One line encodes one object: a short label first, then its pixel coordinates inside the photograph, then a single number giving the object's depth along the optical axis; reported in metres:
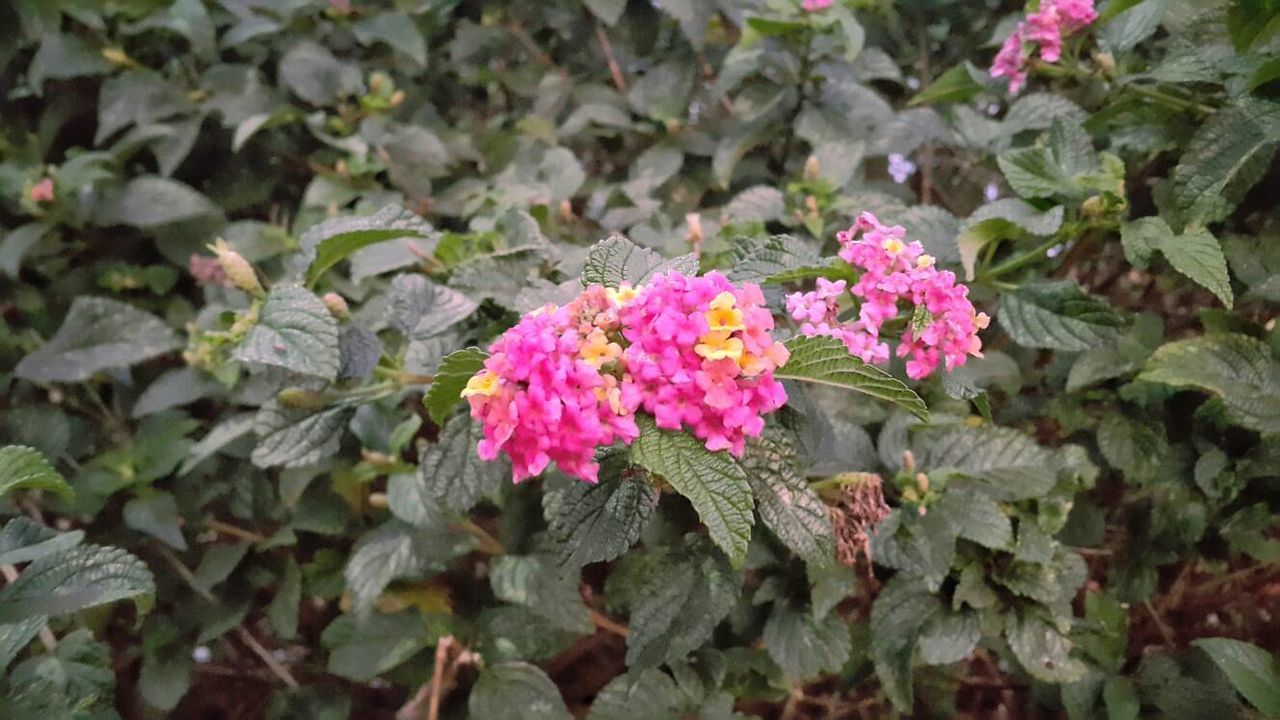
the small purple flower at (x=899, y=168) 0.47
